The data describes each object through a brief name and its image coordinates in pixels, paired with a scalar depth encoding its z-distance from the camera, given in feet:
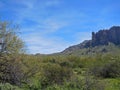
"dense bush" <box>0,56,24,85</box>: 45.28
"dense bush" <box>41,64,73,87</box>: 48.40
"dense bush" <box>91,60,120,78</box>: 73.32
